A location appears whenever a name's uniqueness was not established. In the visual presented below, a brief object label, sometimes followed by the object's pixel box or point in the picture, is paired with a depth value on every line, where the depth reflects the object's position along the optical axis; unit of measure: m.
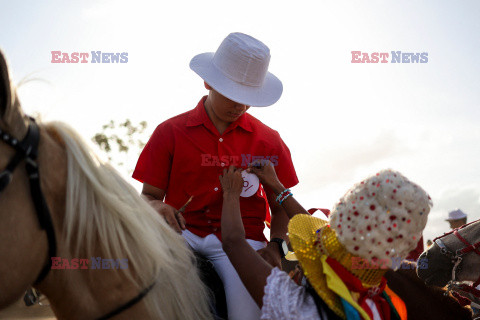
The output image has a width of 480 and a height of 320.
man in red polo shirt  3.03
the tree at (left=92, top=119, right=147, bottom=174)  27.38
